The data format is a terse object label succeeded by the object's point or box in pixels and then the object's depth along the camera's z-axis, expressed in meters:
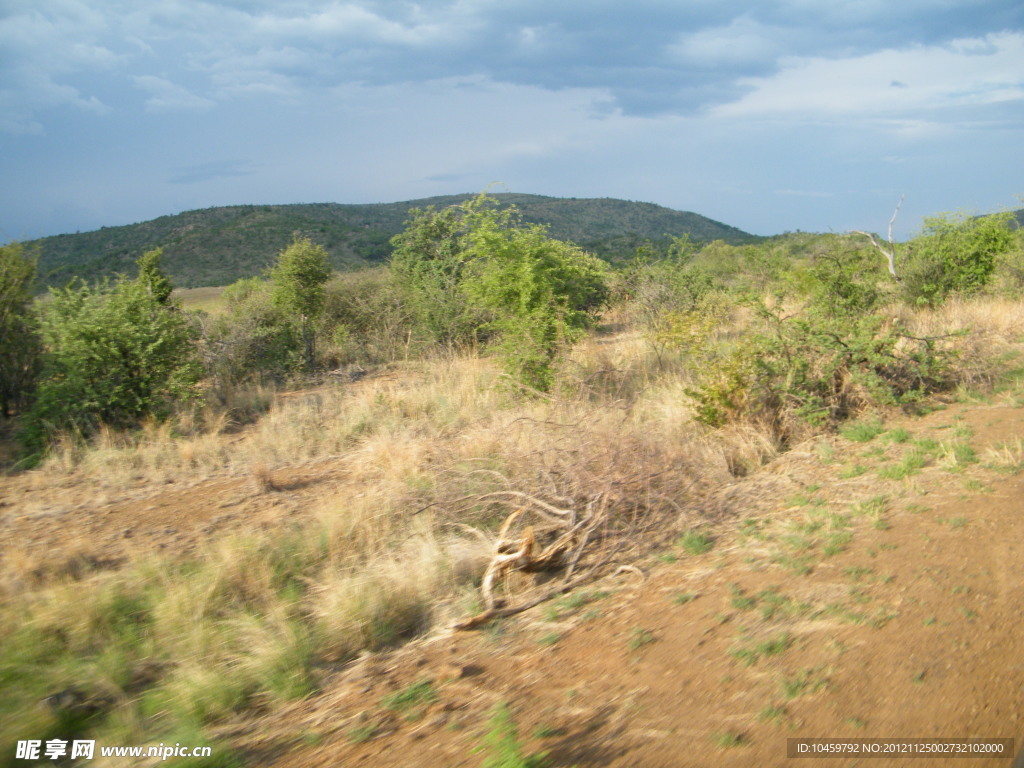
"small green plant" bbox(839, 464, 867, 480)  6.22
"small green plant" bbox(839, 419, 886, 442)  7.20
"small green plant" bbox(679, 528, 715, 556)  5.13
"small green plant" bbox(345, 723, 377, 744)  3.19
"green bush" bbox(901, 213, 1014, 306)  15.63
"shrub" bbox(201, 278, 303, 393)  12.37
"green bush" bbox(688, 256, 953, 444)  7.81
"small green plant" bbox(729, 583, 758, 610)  4.07
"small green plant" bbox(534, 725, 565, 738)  3.02
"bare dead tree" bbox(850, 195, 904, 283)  13.29
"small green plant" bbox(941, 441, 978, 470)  5.93
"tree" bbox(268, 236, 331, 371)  14.90
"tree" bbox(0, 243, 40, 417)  10.29
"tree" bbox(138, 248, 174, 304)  13.60
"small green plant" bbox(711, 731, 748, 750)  2.82
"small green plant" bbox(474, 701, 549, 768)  2.77
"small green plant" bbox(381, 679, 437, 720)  3.40
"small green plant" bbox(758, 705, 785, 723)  2.96
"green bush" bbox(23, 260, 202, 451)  9.19
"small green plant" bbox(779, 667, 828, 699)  3.12
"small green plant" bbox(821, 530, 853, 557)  4.67
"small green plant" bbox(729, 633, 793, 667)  3.48
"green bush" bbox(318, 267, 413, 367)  15.92
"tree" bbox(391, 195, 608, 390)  10.25
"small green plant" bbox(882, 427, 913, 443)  6.89
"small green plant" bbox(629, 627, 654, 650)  3.81
